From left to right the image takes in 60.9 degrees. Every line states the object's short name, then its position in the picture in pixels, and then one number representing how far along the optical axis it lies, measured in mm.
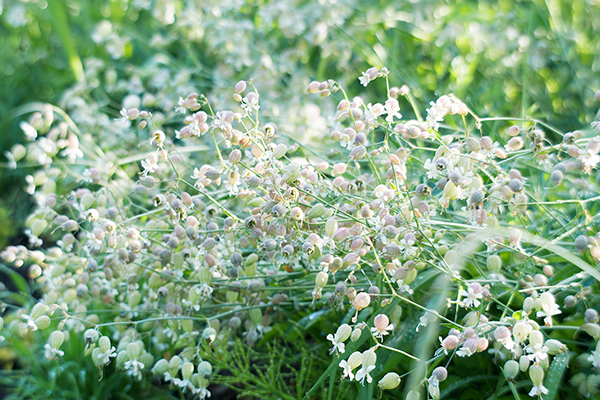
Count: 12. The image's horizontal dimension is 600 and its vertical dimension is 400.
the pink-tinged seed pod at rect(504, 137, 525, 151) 899
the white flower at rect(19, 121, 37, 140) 1094
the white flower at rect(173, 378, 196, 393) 881
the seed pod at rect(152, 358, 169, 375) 950
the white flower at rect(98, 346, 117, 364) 852
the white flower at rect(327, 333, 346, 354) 748
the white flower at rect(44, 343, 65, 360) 885
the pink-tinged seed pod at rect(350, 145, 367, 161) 836
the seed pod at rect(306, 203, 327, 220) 823
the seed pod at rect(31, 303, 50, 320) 907
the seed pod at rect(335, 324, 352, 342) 755
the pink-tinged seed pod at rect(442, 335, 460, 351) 705
